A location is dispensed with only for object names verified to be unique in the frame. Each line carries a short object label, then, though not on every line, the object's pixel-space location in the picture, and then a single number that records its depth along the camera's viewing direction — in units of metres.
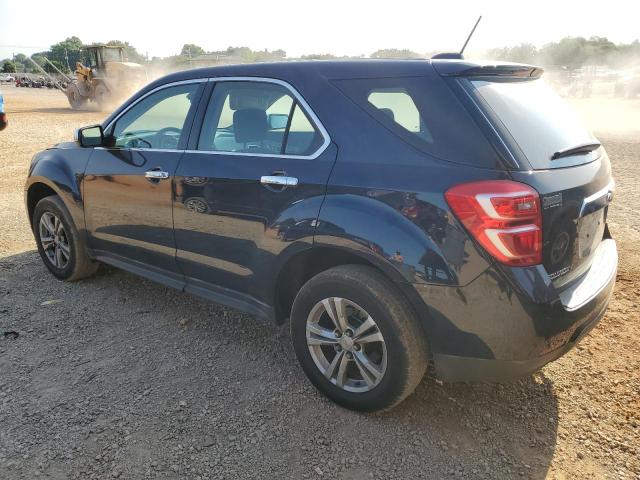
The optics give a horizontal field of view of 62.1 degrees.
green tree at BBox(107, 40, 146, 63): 25.57
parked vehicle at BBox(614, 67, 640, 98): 27.88
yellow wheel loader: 23.39
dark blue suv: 2.27
